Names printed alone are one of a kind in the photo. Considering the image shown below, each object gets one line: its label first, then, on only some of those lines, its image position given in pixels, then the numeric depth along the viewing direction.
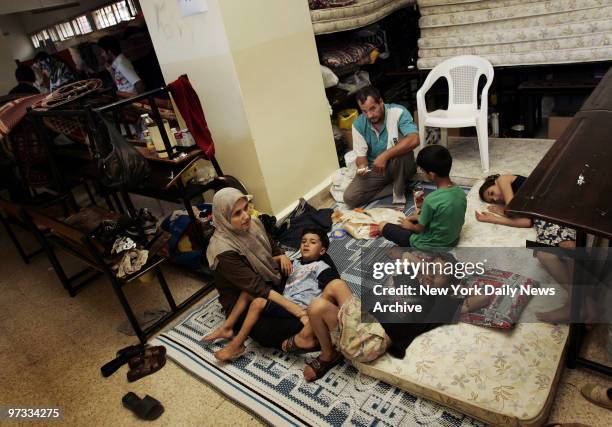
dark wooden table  1.33
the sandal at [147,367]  2.34
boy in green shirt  2.34
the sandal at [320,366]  2.01
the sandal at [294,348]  2.10
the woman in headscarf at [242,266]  2.17
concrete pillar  2.90
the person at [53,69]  4.80
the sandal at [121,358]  2.41
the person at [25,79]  4.75
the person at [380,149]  3.18
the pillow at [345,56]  3.99
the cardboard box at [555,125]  3.60
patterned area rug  1.78
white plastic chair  3.28
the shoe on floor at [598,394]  1.62
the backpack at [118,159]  2.39
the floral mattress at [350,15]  3.59
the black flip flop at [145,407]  2.07
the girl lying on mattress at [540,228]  1.92
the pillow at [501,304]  1.92
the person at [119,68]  4.14
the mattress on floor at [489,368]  1.62
